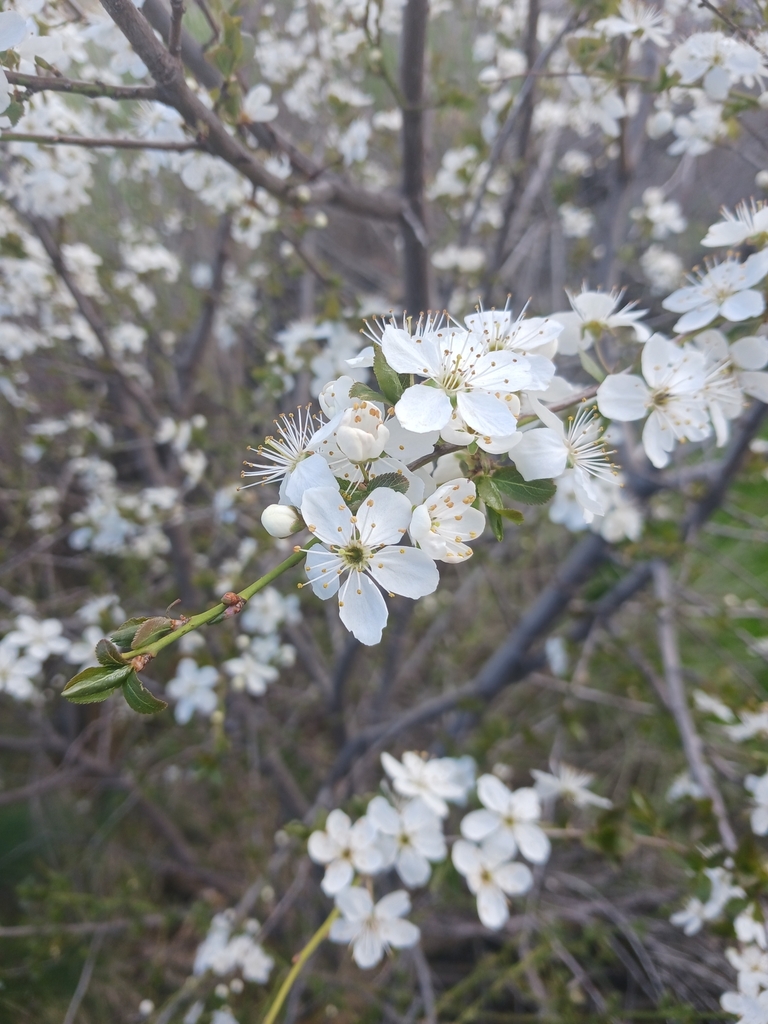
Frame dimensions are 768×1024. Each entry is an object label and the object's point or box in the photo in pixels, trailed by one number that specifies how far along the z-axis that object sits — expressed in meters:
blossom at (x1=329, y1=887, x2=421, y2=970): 0.15
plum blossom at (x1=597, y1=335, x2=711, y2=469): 0.11
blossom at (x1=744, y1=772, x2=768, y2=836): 0.15
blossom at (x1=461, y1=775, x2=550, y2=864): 0.16
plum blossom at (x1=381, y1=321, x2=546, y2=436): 0.09
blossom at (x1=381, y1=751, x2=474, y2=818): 0.16
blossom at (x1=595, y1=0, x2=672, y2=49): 0.15
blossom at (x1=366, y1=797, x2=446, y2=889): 0.15
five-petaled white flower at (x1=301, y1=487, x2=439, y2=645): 0.09
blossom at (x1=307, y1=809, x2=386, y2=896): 0.15
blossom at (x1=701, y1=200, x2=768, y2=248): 0.12
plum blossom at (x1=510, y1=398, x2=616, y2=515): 0.09
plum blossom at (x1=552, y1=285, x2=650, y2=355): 0.12
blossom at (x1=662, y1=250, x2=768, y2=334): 0.11
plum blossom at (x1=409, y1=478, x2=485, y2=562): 0.09
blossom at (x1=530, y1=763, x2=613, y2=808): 0.19
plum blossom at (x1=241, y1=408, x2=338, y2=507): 0.09
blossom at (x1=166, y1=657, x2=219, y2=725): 0.22
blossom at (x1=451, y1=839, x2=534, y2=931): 0.16
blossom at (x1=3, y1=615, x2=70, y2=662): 0.23
